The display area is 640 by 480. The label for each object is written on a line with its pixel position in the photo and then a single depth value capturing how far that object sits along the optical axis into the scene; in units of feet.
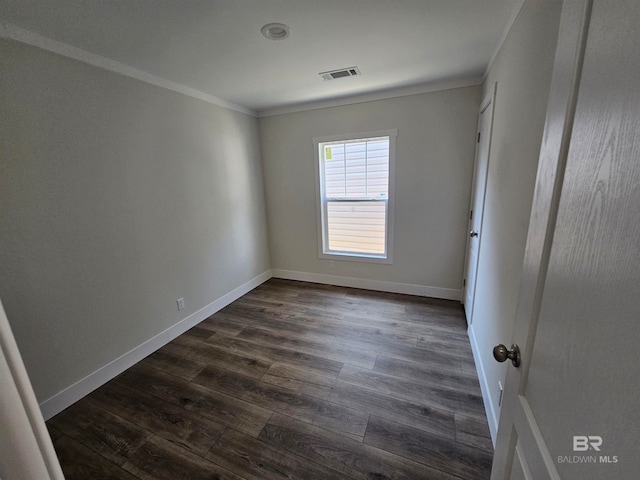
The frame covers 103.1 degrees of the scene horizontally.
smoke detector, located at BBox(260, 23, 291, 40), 5.22
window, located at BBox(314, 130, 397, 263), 10.19
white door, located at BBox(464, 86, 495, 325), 6.99
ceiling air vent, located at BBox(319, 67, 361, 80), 7.45
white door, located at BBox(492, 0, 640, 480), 1.32
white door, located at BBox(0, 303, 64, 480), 1.19
